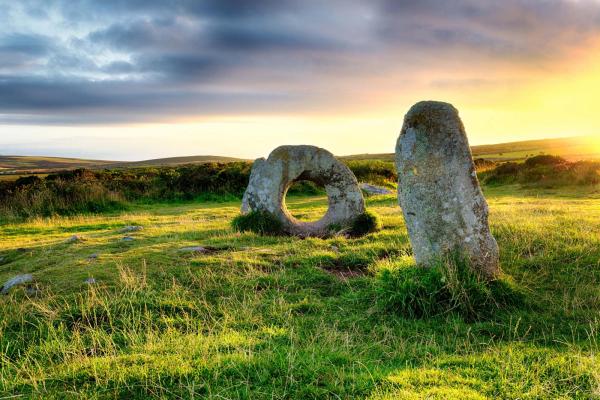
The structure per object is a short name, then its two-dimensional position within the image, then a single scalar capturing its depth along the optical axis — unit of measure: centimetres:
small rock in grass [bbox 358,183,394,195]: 2690
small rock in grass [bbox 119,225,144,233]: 1530
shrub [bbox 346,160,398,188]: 3294
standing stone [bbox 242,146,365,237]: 1384
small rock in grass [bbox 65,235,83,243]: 1320
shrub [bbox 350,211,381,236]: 1384
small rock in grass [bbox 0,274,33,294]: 838
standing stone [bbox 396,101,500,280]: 770
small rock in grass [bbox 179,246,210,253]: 1072
